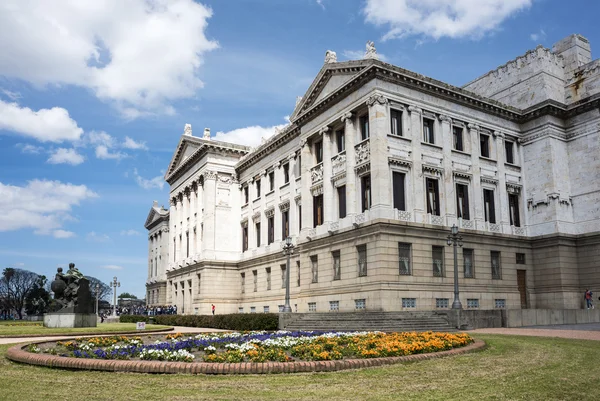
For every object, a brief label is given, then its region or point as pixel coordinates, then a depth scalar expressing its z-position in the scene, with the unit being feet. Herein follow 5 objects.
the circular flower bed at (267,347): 44.19
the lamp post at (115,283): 231.91
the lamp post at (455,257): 99.56
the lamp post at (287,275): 122.09
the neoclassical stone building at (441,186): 123.44
